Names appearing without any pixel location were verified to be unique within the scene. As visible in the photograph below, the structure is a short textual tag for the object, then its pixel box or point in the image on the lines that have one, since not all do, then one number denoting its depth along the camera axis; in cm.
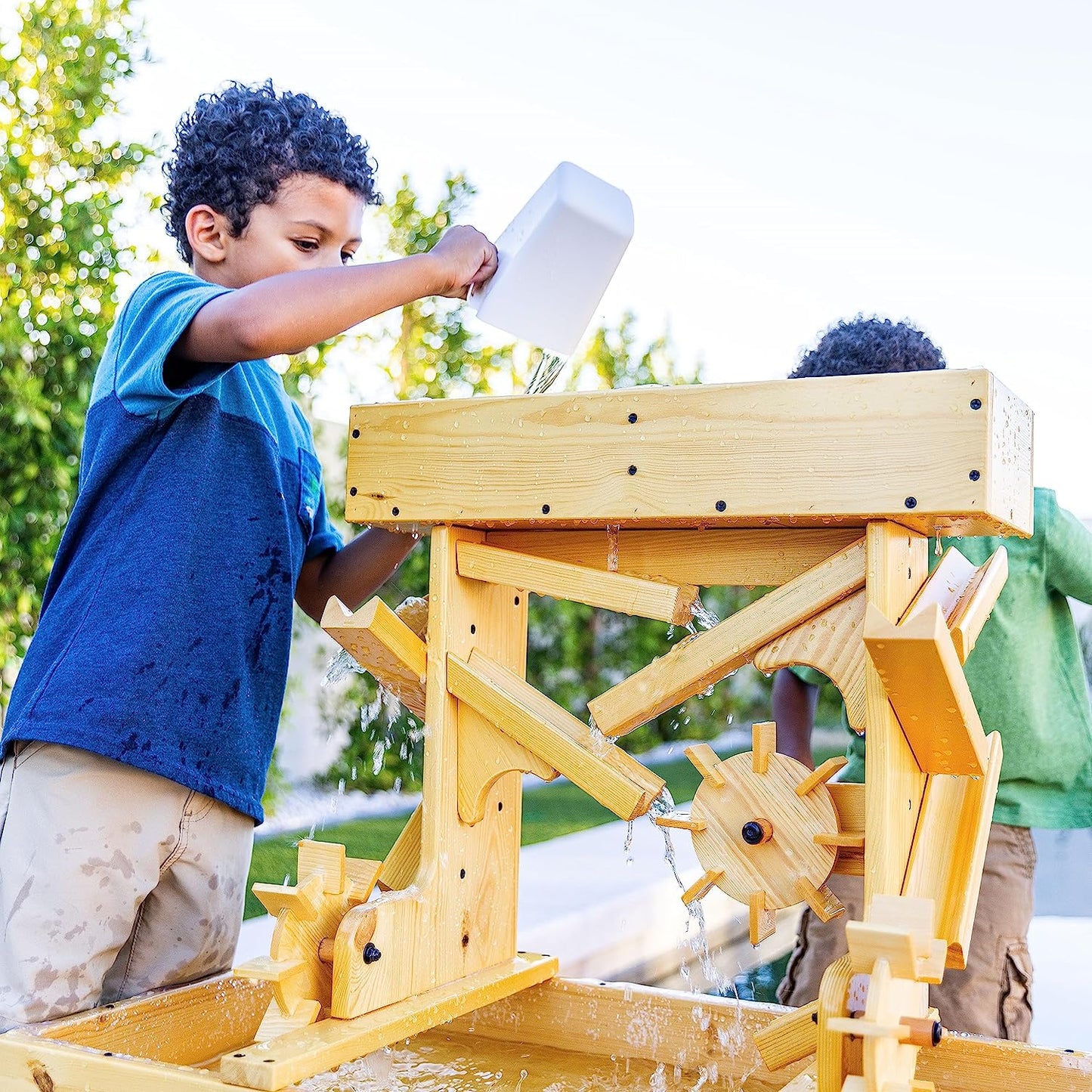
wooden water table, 103
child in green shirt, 194
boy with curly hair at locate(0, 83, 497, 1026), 122
